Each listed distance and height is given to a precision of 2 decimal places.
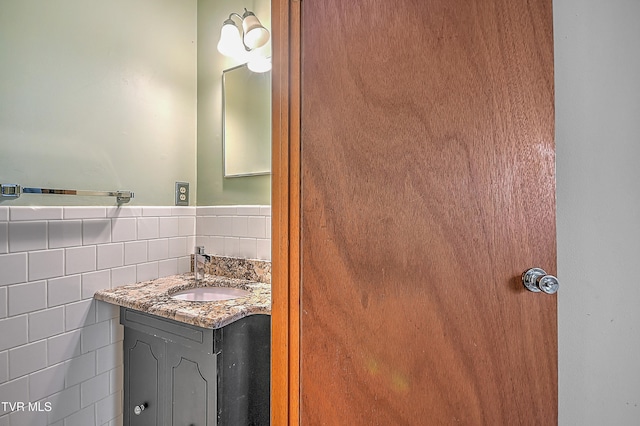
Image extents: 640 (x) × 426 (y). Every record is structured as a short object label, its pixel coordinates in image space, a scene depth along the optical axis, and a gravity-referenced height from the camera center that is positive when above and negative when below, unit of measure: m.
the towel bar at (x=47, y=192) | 0.97 +0.08
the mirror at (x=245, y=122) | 1.40 +0.45
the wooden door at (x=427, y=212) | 0.60 +0.00
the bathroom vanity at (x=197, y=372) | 0.95 -0.56
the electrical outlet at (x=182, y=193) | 1.52 +0.10
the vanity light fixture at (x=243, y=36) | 1.33 +0.82
